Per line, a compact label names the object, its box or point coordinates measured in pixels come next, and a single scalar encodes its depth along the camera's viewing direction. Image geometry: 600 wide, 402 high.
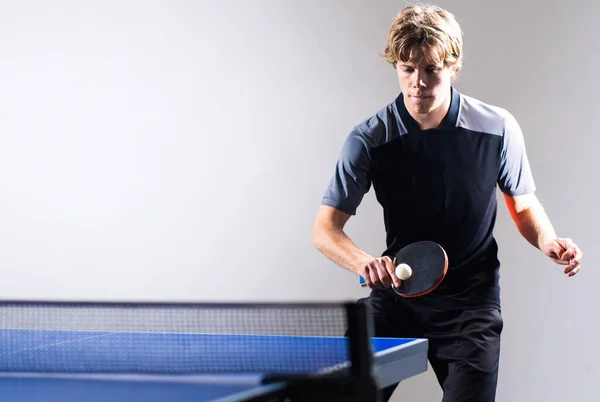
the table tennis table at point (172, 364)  2.65
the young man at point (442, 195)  3.31
